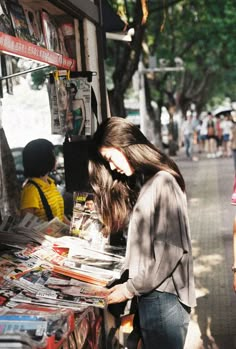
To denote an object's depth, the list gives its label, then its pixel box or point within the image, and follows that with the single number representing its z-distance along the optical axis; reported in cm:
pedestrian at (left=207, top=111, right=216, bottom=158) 2455
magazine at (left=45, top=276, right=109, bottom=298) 328
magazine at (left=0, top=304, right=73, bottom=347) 253
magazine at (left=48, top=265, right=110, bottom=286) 344
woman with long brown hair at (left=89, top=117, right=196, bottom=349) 296
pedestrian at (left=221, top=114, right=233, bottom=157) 2369
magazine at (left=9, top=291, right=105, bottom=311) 307
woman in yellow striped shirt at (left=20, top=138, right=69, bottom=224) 455
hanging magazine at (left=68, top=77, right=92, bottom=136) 470
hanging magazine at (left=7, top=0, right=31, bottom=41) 377
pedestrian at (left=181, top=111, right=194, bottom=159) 2364
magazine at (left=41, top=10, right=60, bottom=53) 432
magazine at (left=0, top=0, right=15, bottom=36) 354
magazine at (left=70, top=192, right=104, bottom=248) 396
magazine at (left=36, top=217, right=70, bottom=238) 406
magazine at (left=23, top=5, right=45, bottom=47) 405
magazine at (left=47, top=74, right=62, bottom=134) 466
